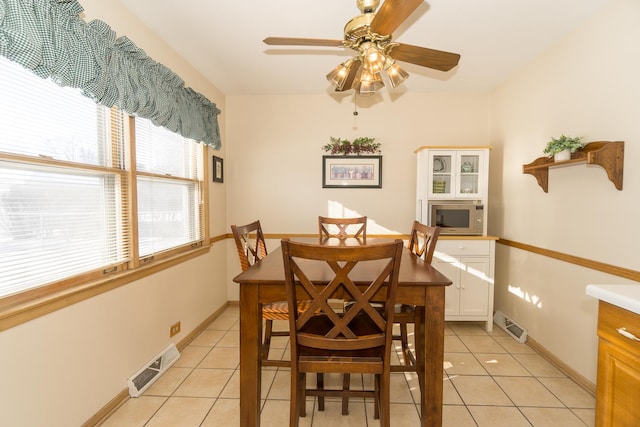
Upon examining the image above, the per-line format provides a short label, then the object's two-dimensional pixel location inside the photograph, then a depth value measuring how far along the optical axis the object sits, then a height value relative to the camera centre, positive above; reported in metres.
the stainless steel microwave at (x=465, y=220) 3.07 -0.19
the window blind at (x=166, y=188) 2.20 +0.11
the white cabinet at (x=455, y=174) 3.10 +0.28
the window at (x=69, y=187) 1.33 +0.08
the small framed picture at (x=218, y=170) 3.35 +0.36
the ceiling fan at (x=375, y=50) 1.37 +0.81
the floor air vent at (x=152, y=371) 1.99 -1.21
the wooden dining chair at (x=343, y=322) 1.20 -0.52
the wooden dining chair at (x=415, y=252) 1.90 -0.37
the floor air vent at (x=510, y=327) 2.76 -1.22
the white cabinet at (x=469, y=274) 3.01 -0.73
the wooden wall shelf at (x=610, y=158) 1.82 +0.26
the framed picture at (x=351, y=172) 3.60 +0.35
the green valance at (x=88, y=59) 1.21 +0.72
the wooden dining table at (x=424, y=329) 1.43 -0.62
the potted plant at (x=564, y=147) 2.08 +0.38
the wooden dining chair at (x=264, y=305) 1.87 -0.65
